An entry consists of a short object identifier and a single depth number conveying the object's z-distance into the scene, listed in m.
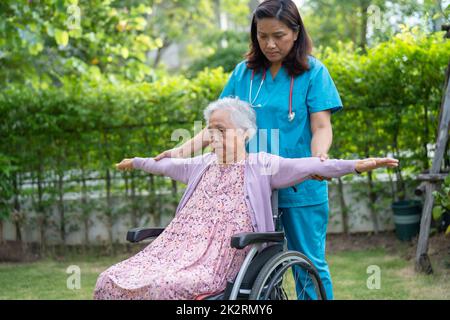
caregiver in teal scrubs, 2.72
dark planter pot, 5.61
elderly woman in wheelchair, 2.41
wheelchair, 2.40
